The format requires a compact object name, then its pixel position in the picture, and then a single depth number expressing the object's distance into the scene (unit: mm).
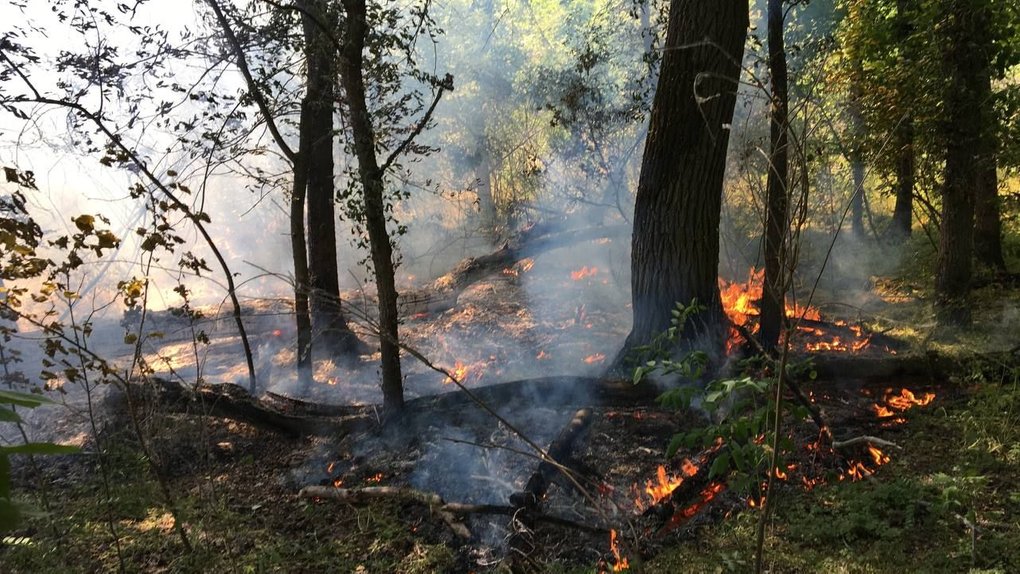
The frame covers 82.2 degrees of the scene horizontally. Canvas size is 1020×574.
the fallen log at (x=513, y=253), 11719
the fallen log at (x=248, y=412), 5203
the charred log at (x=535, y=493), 3172
